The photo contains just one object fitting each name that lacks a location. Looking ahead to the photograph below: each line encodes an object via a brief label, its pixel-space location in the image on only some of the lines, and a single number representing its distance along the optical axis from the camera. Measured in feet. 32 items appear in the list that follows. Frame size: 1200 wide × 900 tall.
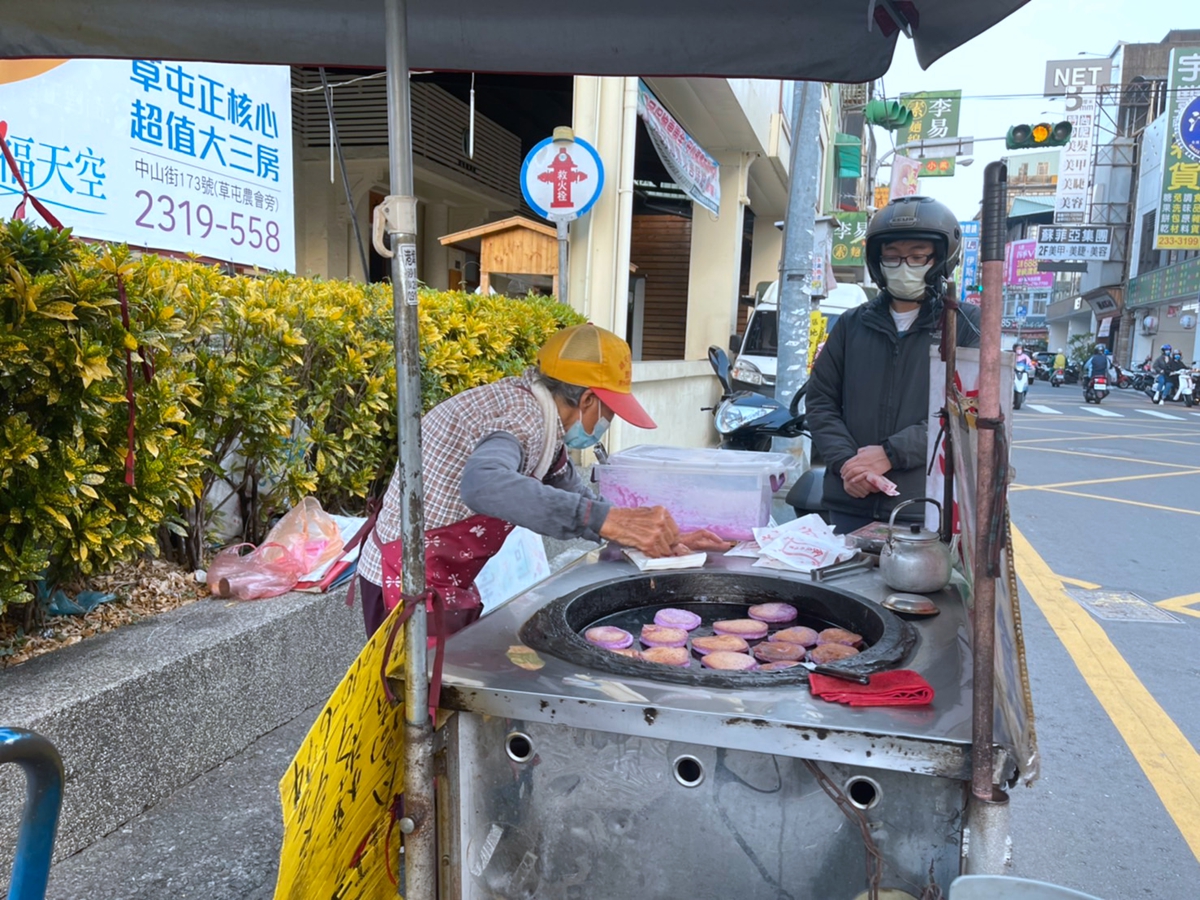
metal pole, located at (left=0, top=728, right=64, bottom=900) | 3.73
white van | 37.83
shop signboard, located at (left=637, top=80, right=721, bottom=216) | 27.04
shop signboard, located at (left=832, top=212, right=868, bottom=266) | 73.92
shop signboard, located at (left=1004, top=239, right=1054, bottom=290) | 158.10
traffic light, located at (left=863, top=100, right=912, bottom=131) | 37.99
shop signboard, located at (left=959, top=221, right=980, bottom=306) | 107.77
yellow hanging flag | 4.38
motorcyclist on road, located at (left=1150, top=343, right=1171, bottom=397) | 83.30
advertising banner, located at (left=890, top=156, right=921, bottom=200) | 47.80
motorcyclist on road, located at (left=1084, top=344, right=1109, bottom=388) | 80.20
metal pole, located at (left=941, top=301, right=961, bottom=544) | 6.42
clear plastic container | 9.15
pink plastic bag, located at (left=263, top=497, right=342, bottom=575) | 12.17
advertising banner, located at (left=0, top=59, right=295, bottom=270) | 12.10
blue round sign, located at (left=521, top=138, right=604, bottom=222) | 22.65
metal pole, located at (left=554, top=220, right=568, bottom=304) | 23.70
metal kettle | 7.04
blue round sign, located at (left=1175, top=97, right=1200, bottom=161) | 86.28
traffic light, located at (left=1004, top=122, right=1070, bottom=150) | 39.34
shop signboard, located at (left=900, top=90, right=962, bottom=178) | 77.25
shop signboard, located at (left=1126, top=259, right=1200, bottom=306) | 106.52
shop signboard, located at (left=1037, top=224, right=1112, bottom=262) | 128.36
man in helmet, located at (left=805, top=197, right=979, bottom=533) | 9.71
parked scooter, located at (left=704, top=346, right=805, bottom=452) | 28.63
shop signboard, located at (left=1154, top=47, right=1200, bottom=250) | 92.17
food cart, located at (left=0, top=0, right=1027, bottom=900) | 4.49
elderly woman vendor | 6.43
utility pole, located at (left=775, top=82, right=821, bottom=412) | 26.53
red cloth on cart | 4.89
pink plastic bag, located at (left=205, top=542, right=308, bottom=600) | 11.27
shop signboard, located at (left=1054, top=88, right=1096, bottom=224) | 125.18
